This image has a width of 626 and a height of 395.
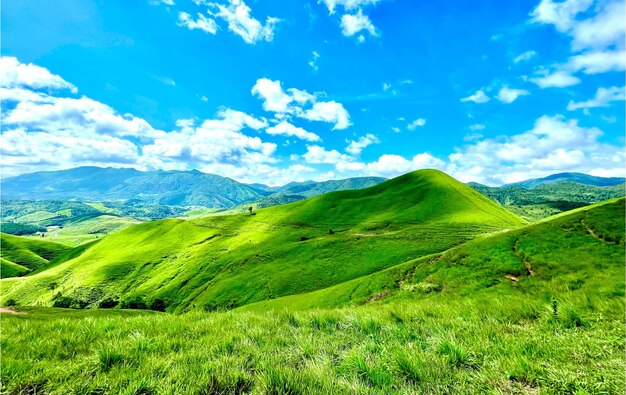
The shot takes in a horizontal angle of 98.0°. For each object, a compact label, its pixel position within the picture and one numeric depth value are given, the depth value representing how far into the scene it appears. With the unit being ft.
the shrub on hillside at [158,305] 332.80
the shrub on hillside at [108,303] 361.92
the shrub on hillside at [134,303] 346.72
